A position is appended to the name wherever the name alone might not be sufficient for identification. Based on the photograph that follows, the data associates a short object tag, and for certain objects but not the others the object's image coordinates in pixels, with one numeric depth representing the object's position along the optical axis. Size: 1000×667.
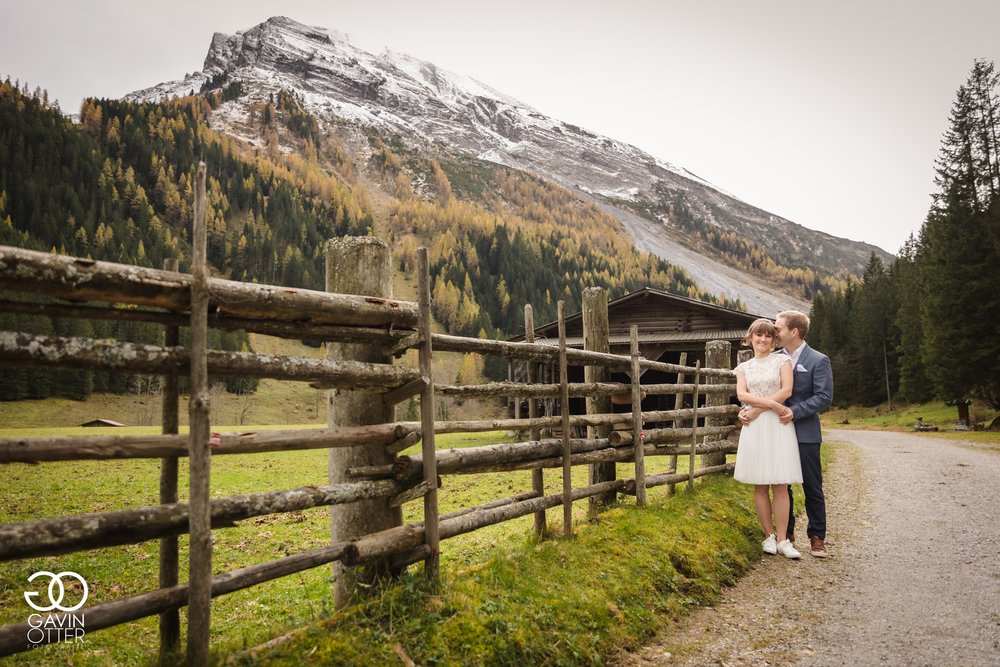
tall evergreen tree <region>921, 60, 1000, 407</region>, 26.66
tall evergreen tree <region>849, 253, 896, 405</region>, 53.47
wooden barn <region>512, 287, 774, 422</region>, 24.39
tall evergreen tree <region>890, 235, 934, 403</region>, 41.34
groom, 5.79
